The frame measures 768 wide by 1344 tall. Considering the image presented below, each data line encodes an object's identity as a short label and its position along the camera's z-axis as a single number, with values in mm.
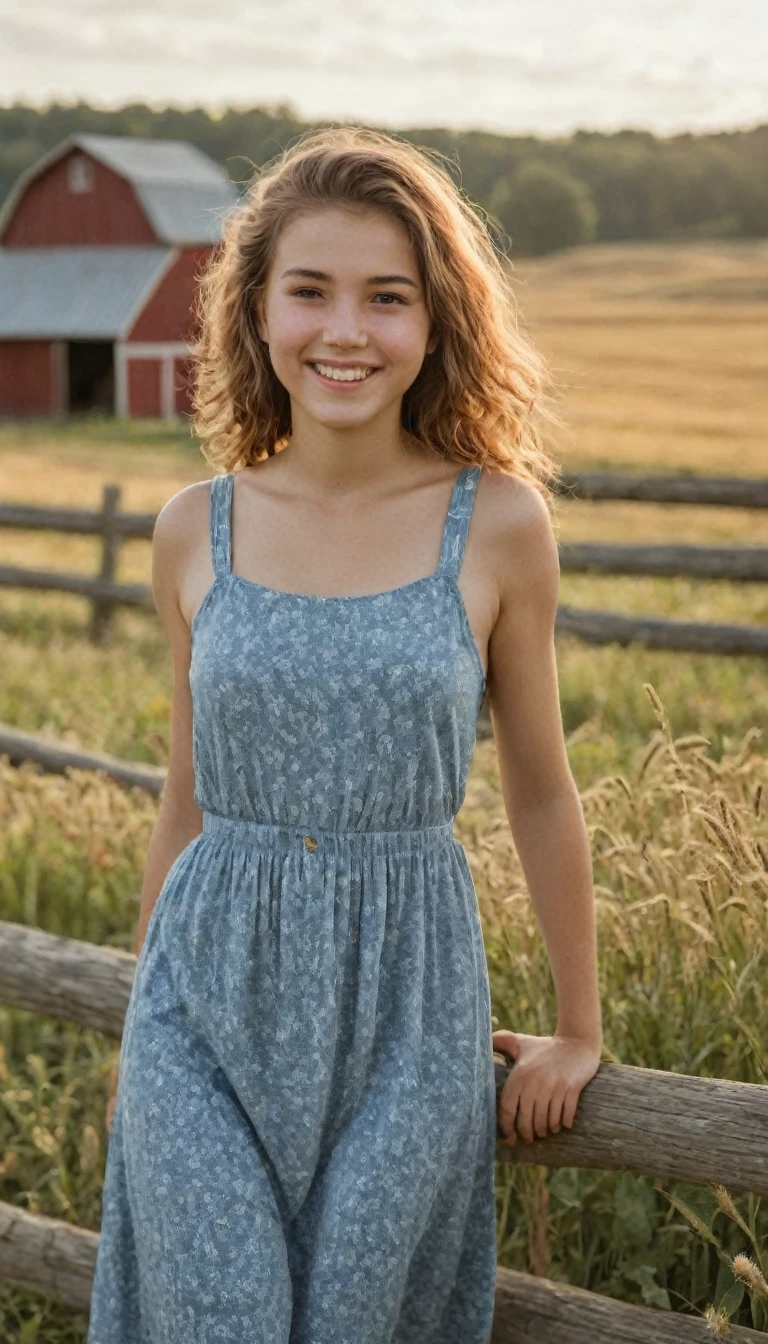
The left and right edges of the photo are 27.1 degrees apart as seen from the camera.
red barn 32594
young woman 2051
